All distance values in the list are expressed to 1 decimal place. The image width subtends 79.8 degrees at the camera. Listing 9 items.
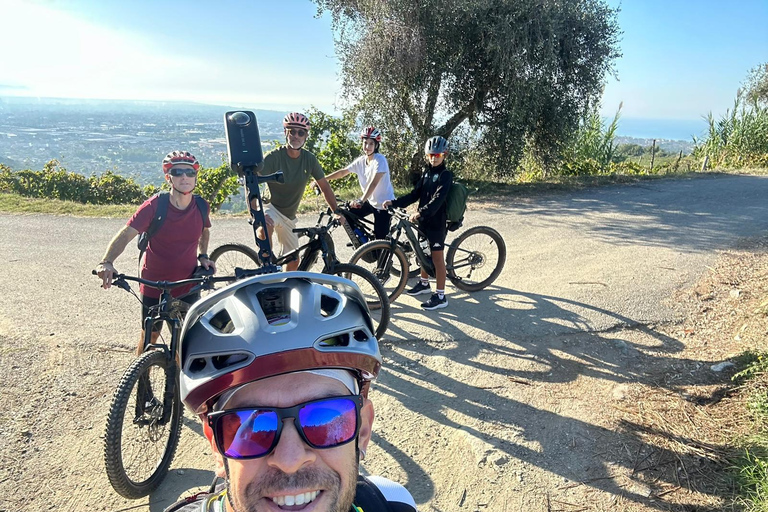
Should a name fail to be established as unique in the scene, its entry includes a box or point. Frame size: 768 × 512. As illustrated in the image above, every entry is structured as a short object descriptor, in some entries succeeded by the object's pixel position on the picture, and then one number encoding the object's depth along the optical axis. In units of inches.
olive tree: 420.2
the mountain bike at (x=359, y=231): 227.5
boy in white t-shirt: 231.5
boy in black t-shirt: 209.9
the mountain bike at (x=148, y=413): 107.3
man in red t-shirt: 138.6
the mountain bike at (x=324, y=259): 185.5
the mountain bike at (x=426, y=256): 221.1
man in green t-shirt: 201.5
